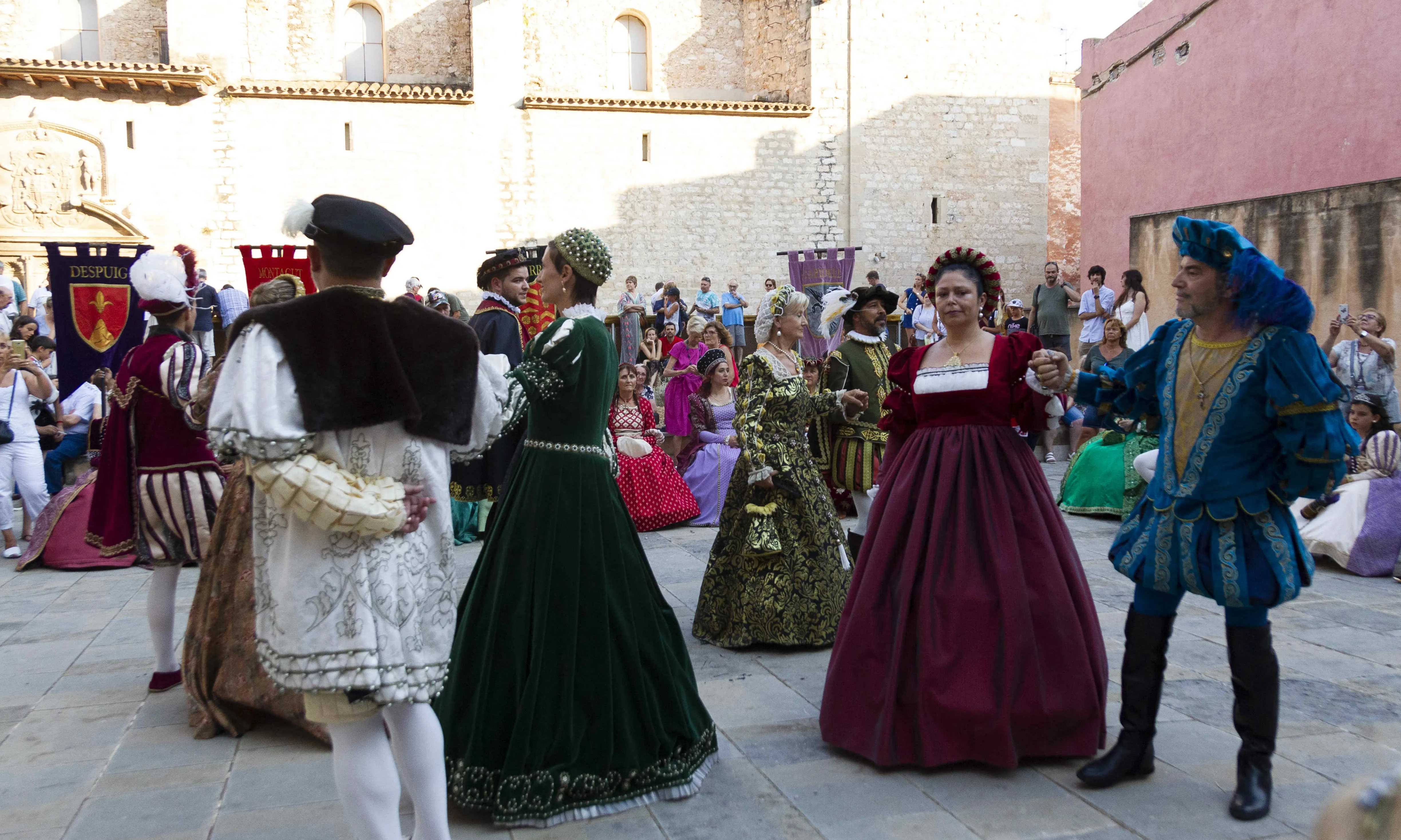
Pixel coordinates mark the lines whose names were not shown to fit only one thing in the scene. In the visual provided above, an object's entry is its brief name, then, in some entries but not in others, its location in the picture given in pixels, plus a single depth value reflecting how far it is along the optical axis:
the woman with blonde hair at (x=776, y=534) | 4.79
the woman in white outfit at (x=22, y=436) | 7.81
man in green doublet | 5.64
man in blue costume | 2.94
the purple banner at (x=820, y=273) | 12.92
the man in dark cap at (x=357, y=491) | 2.20
